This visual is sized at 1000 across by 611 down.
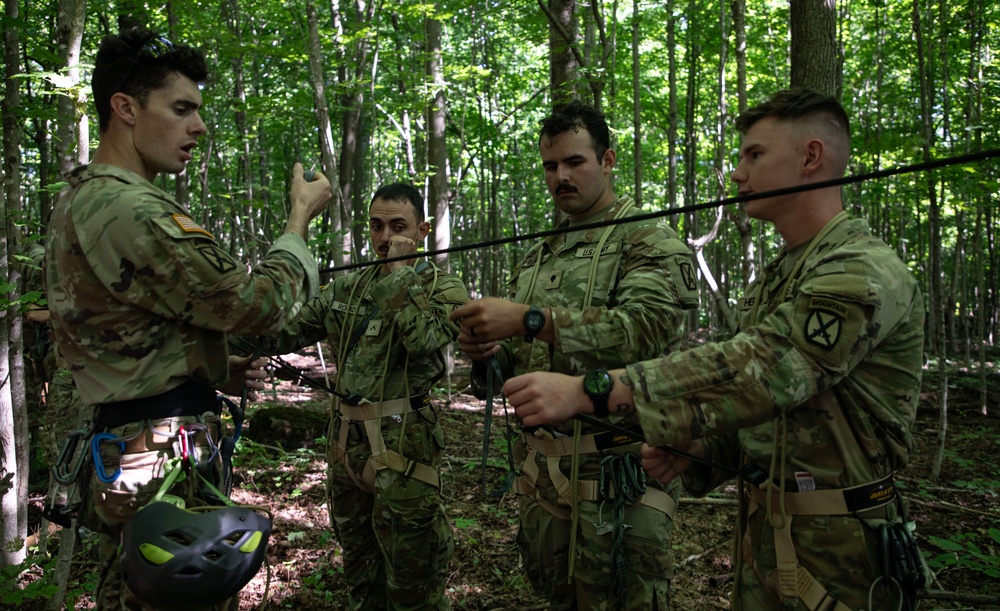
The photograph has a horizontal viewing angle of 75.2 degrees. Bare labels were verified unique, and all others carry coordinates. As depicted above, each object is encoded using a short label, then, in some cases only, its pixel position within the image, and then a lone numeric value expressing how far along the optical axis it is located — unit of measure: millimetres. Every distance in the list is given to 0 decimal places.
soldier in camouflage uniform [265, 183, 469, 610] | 3508
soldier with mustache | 2545
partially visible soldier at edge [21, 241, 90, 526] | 4133
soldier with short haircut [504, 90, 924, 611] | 1713
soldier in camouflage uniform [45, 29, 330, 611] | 2119
